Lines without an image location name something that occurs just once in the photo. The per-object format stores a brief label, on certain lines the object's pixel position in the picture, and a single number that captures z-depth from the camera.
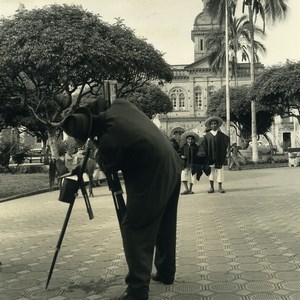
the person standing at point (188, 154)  12.81
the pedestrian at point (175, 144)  14.08
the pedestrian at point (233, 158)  26.28
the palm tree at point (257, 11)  30.12
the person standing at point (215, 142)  12.15
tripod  4.49
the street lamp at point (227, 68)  29.33
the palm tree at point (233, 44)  41.30
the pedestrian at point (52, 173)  16.17
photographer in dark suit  3.68
